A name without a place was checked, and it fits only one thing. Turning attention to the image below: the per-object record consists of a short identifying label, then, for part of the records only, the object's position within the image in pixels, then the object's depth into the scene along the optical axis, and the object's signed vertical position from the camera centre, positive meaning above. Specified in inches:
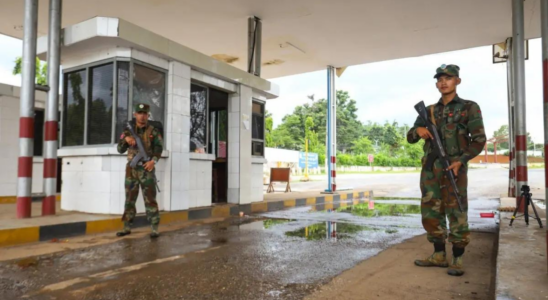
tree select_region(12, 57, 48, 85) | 738.9 +190.2
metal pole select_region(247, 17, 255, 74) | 343.9 +119.9
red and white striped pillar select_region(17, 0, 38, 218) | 209.9 +27.7
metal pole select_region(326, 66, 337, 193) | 460.1 +27.0
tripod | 182.1 -15.1
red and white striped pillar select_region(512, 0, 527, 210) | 238.5 +53.5
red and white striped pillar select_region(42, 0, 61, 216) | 221.3 +31.6
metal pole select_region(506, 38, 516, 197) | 382.0 +53.8
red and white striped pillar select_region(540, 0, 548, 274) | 100.3 +29.0
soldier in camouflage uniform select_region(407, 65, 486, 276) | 126.8 +0.7
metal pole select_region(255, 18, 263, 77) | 349.7 +112.8
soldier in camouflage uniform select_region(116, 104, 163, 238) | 198.2 -7.4
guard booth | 231.1 +38.9
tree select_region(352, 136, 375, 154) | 2110.0 +107.4
